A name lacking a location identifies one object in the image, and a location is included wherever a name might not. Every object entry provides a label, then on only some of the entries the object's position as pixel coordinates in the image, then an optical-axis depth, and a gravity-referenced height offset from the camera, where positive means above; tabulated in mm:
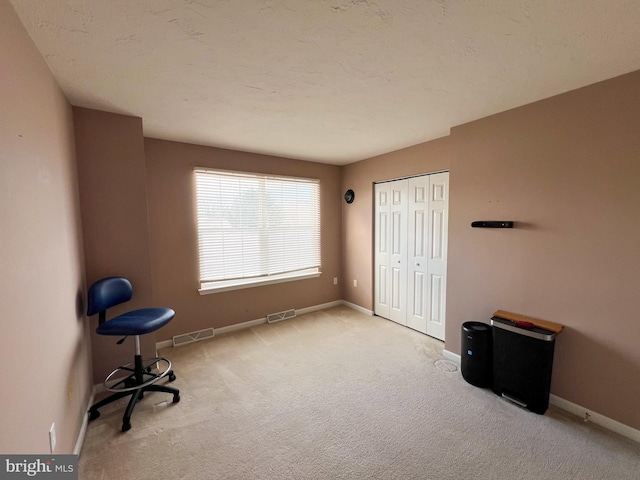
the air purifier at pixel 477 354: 2406 -1232
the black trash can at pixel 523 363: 2033 -1149
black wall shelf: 2371 -47
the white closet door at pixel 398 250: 3699 -435
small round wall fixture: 4434 +409
